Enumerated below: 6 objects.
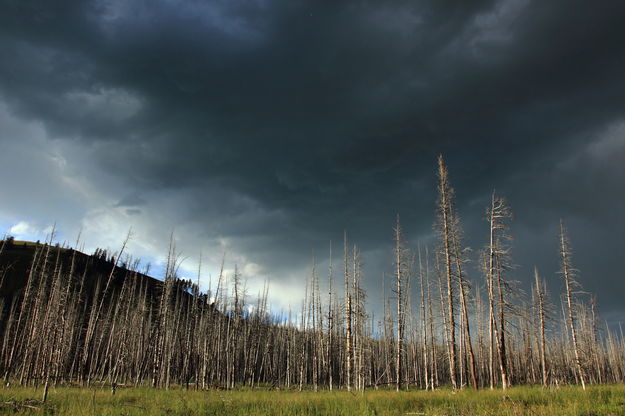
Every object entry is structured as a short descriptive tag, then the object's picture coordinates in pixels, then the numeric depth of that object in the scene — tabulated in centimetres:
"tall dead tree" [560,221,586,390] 3064
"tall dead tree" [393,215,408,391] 2934
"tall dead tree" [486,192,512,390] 2462
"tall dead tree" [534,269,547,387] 3327
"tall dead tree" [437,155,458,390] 2252
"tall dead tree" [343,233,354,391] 2867
